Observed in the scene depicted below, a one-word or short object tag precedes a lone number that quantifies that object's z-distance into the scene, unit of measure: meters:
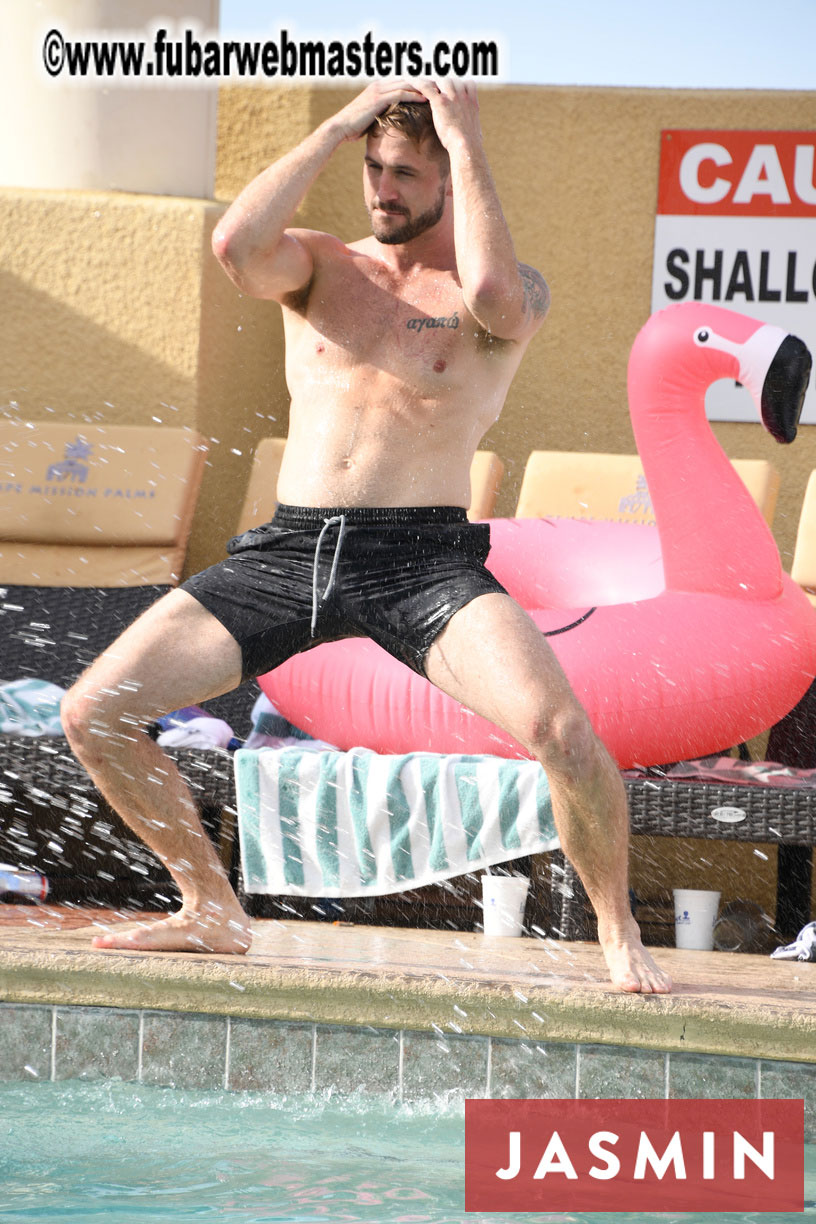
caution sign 12.31
